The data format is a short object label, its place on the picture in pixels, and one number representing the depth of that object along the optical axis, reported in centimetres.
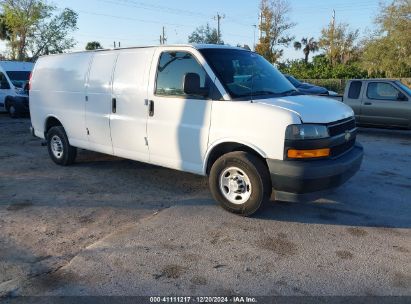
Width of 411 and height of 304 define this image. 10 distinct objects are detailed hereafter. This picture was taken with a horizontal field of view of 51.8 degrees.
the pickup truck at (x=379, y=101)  1144
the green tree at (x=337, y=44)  5122
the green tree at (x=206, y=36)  4958
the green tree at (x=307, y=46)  8444
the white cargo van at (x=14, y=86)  1608
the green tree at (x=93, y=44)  6478
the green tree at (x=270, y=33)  4453
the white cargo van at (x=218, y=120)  464
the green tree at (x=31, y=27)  3859
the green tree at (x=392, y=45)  3406
